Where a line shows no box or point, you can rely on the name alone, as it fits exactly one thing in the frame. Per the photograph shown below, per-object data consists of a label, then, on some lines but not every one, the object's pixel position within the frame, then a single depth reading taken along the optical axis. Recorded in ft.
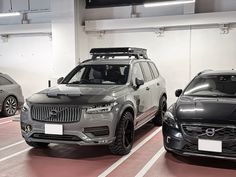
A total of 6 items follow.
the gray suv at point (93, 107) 15.49
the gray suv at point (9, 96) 28.80
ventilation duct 28.94
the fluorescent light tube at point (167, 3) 25.72
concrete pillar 30.68
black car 13.65
